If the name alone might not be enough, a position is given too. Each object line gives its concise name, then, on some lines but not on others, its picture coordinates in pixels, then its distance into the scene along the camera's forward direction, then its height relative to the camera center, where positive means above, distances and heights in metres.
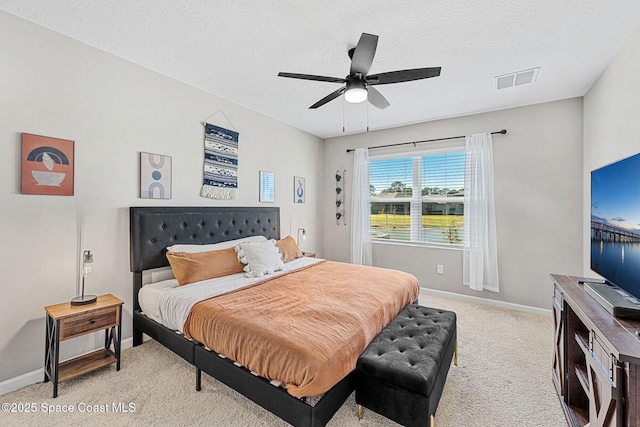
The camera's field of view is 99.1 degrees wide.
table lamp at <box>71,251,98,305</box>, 2.14 -0.52
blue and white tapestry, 3.32 +0.62
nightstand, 1.95 -0.90
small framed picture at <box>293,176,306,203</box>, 4.74 +0.40
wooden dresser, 1.07 -0.73
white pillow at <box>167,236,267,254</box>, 2.84 -0.39
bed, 1.53 -0.51
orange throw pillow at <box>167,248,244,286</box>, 2.59 -0.54
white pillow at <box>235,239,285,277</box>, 2.94 -0.52
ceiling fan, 1.92 +1.04
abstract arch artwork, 2.76 +0.37
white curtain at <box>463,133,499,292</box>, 3.75 -0.05
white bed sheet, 2.17 -0.71
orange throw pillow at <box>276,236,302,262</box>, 3.64 -0.51
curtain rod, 3.70 +1.13
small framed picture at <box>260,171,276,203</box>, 4.09 +0.38
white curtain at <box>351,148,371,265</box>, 4.86 +0.02
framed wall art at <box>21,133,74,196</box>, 2.06 +0.36
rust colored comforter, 1.50 -0.75
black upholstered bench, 1.49 -0.93
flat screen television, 1.50 -0.06
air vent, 2.73 +1.41
